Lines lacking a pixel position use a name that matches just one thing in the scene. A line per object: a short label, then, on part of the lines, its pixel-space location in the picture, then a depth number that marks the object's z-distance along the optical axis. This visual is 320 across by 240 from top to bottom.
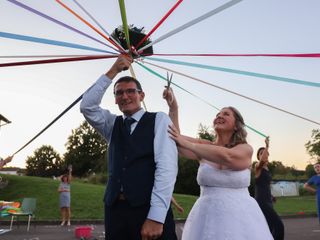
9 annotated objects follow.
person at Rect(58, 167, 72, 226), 7.26
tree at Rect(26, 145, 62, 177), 44.72
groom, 1.42
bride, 2.01
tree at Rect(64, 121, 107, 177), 39.21
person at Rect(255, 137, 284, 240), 3.62
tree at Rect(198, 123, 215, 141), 23.03
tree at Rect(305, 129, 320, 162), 35.61
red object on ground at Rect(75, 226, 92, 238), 5.19
